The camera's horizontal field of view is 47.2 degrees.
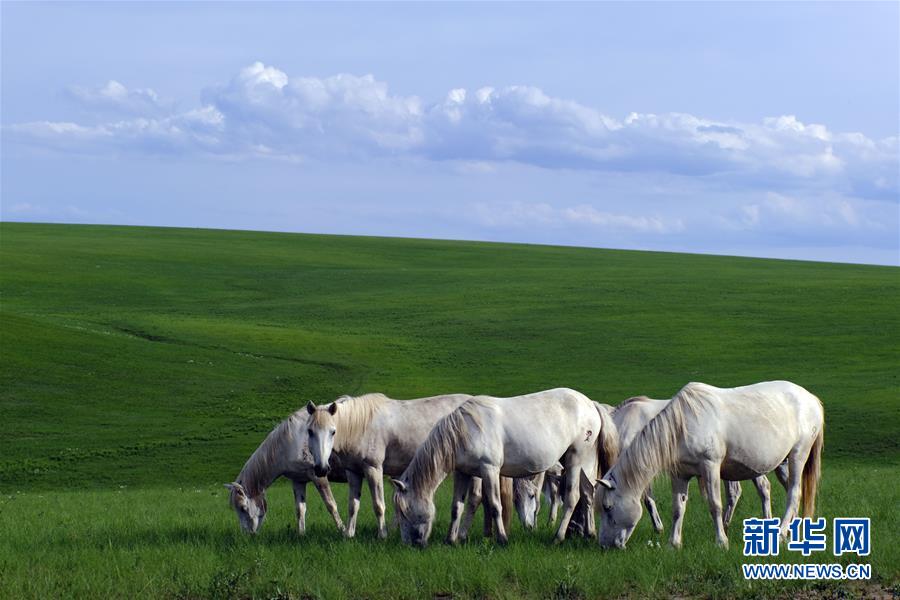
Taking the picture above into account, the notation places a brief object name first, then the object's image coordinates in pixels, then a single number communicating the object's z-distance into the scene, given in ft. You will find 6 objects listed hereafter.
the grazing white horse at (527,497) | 54.19
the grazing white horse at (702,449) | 43.78
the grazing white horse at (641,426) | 50.19
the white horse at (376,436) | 49.67
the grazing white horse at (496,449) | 44.96
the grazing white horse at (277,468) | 52.08
